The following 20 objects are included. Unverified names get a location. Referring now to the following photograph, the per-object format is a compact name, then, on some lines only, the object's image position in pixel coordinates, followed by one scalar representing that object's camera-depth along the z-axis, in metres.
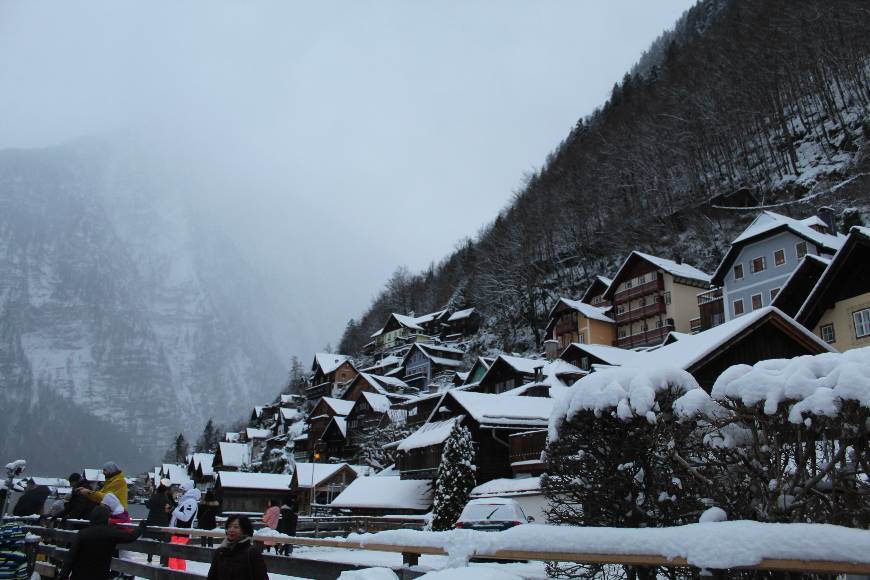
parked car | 17.09
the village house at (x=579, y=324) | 66.25
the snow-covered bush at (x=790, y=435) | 7.32
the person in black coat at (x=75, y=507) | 11.74
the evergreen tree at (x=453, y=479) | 30.88
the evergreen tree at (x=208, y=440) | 127.38
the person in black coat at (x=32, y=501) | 12.55
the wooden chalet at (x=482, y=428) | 36.25
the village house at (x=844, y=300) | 24.30
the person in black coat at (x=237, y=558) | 5.79
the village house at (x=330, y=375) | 102.75
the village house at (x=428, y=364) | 87.31
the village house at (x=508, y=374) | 51.31
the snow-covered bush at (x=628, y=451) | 9.48
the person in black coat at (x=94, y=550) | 7.46
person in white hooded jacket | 13.69
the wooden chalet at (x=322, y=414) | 78.56
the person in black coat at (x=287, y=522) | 19.38
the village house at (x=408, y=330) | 105.69
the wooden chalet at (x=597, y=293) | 70.95
